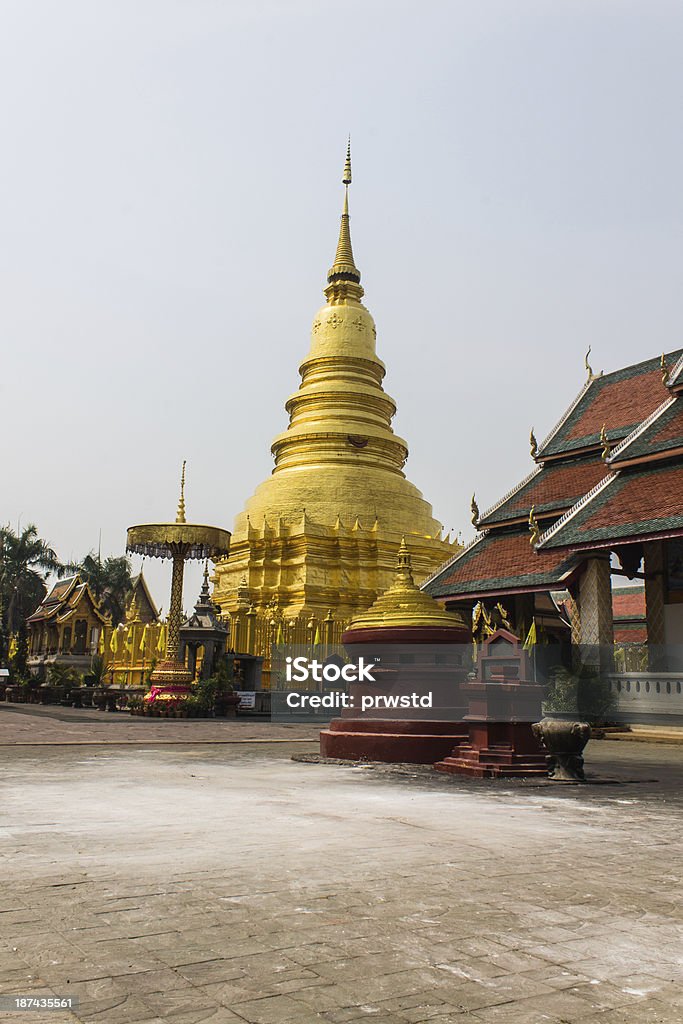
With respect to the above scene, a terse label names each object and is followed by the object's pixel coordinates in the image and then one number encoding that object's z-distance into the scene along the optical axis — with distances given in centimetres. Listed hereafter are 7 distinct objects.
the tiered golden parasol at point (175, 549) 2656
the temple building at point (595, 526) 1917
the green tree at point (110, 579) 5347
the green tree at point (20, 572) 5000
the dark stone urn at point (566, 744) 1007
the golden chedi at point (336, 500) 3597
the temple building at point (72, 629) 3981
